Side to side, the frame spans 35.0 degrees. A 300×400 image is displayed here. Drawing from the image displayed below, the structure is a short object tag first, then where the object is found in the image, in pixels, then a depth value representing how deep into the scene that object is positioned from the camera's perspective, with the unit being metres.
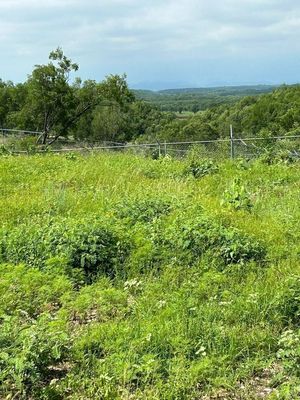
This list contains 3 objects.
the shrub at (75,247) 4.98
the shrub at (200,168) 10.88
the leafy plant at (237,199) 7.25
